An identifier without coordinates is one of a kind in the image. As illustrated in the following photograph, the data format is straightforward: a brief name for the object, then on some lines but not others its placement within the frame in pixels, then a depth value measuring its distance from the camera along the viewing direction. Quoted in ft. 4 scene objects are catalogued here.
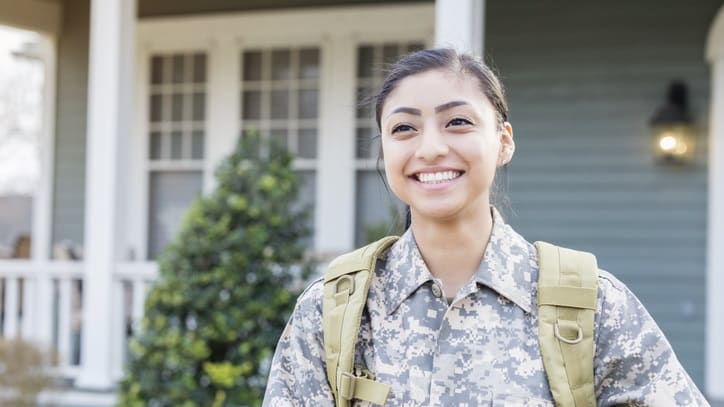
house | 18.17
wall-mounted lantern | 18.88
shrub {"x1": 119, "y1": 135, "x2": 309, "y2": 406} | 14.58
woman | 4.53
